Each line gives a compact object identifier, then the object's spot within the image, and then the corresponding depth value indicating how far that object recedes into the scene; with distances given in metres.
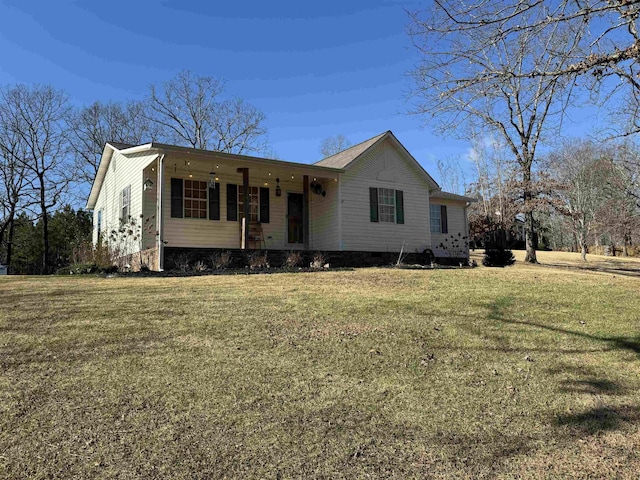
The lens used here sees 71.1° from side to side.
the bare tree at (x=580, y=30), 5.57
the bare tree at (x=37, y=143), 27.81
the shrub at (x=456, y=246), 19.53
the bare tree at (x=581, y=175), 32.04
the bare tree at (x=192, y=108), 32.94
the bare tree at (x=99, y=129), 30.70
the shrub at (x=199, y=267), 11.24
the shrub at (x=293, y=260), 12.70
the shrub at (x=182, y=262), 11.29
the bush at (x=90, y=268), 11.94
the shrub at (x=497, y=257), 15.99
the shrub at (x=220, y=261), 11.76
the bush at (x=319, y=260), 12.79
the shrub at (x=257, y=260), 12.14
